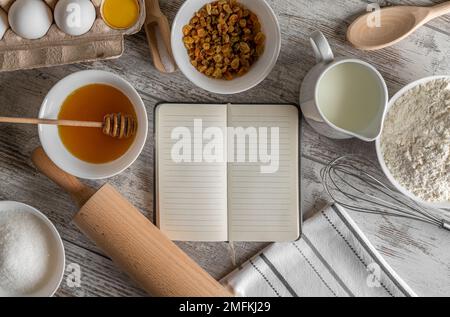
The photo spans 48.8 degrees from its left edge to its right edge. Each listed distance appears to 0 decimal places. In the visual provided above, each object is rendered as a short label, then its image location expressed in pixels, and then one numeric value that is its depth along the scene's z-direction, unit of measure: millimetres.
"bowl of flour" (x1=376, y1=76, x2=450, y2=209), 735
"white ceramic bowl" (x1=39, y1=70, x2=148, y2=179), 723
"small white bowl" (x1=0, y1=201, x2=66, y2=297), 736
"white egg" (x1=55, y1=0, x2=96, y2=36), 698
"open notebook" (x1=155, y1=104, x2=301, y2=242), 800
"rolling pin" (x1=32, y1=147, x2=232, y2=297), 726
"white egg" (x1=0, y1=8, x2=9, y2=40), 708
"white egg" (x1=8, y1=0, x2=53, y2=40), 691
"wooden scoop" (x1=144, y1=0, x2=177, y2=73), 755
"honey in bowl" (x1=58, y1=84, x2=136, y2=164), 754
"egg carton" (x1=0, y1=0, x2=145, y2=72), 727
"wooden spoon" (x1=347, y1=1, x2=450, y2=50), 771
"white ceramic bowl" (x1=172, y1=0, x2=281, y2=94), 734
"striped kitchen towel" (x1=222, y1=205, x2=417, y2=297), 800
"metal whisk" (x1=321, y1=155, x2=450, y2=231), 806
